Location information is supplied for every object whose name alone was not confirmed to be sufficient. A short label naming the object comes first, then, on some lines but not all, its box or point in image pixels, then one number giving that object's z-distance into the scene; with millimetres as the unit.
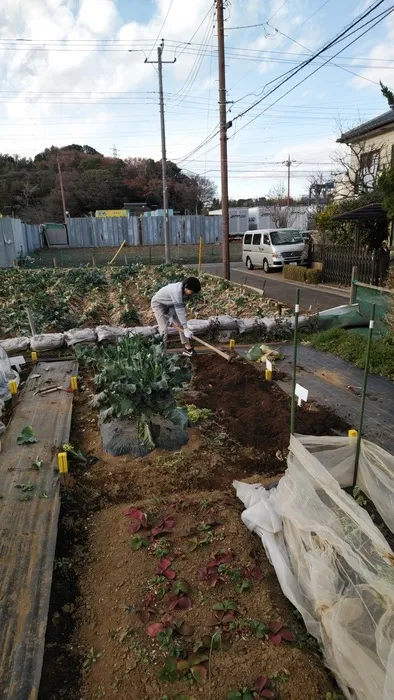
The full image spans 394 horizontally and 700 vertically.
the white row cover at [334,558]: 2039
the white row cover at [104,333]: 8055
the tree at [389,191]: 6562
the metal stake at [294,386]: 3417
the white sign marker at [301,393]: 3559
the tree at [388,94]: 6910
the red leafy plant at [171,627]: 2371
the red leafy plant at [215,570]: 2691
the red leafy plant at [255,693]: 2021
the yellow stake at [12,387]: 5910
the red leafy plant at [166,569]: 2749
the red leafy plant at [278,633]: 2289
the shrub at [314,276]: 16750
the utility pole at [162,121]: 24088
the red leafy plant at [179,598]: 2539
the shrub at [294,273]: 17344
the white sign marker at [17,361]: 6891
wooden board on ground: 2322
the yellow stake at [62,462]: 3864
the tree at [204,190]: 61781
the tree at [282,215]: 42125
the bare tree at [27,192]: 48719
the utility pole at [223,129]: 14781
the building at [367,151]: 16672
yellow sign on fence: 42438
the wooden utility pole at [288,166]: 52156
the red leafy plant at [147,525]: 3049
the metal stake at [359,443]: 3090
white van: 19922
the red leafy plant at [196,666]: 2137
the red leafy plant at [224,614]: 2416
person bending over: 6627
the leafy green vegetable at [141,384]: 4152
